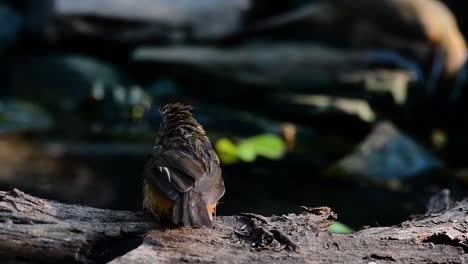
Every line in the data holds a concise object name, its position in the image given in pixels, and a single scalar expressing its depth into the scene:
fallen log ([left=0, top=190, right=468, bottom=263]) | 6.06
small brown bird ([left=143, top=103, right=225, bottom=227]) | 6.65
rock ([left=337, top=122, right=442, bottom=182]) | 17.12
